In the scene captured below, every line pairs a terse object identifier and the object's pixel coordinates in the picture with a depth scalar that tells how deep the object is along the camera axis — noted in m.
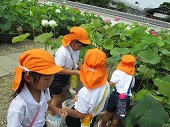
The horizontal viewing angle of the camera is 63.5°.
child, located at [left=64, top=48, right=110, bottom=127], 1.13
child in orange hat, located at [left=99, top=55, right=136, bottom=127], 1.44
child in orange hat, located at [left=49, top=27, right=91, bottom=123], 1.39
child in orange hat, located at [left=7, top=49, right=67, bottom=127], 0.88
